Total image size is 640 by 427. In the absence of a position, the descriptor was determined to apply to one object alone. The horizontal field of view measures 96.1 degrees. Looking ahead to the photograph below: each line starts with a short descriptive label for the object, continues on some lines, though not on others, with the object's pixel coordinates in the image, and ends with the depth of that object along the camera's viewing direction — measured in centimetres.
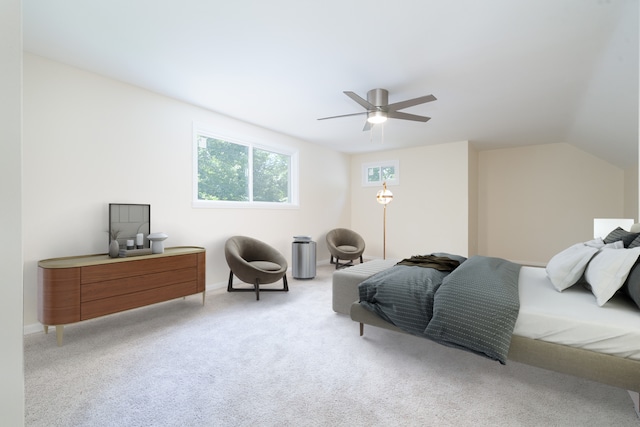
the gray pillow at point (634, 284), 171
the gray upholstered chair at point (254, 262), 376
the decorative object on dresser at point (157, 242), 325
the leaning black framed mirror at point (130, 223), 318
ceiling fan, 337
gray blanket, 178
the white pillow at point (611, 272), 182
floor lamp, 621
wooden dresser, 245
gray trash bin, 497
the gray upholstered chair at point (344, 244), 561
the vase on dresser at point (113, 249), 293
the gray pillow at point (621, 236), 229
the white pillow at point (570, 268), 217
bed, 159
